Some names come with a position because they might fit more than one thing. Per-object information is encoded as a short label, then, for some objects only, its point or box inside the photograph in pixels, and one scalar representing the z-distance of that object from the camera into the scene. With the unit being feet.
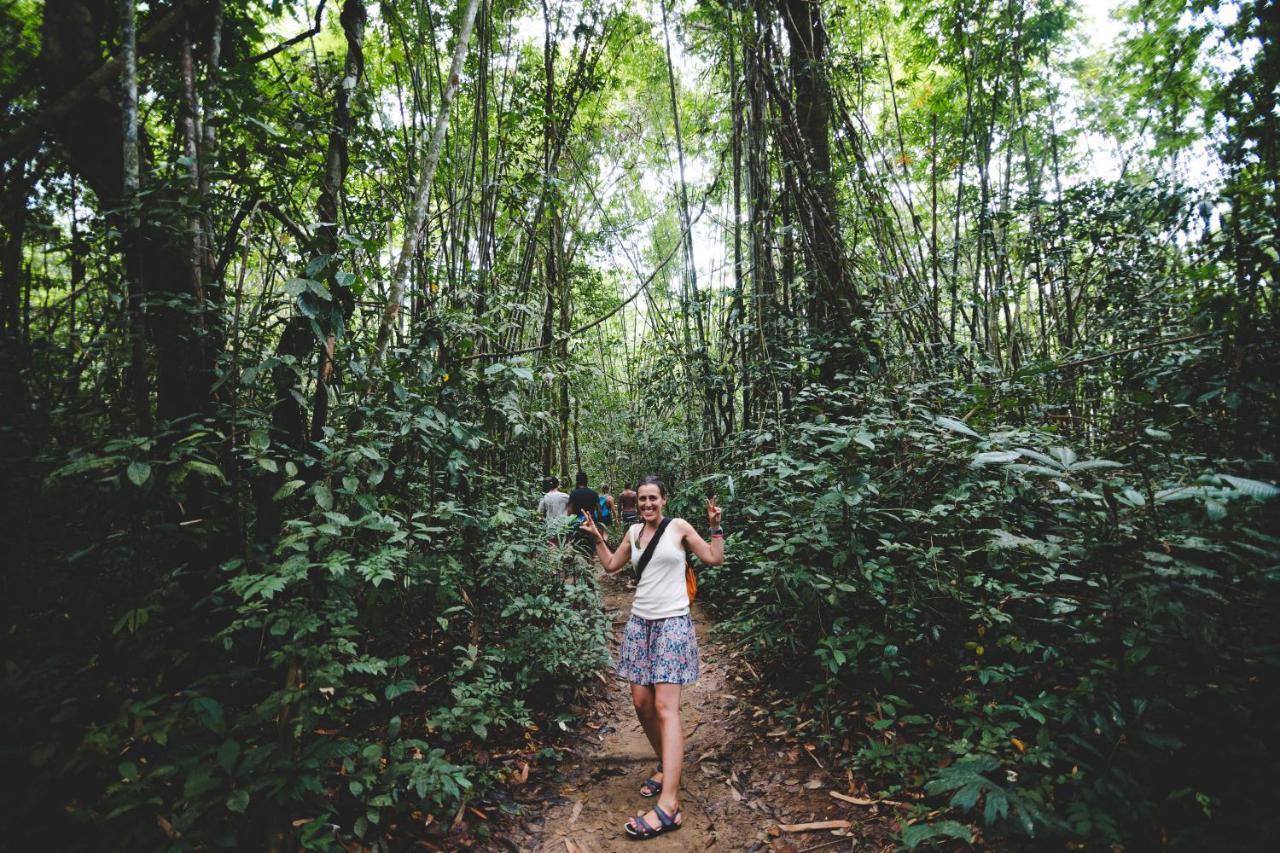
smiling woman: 6.93
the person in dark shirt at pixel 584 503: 17.83
